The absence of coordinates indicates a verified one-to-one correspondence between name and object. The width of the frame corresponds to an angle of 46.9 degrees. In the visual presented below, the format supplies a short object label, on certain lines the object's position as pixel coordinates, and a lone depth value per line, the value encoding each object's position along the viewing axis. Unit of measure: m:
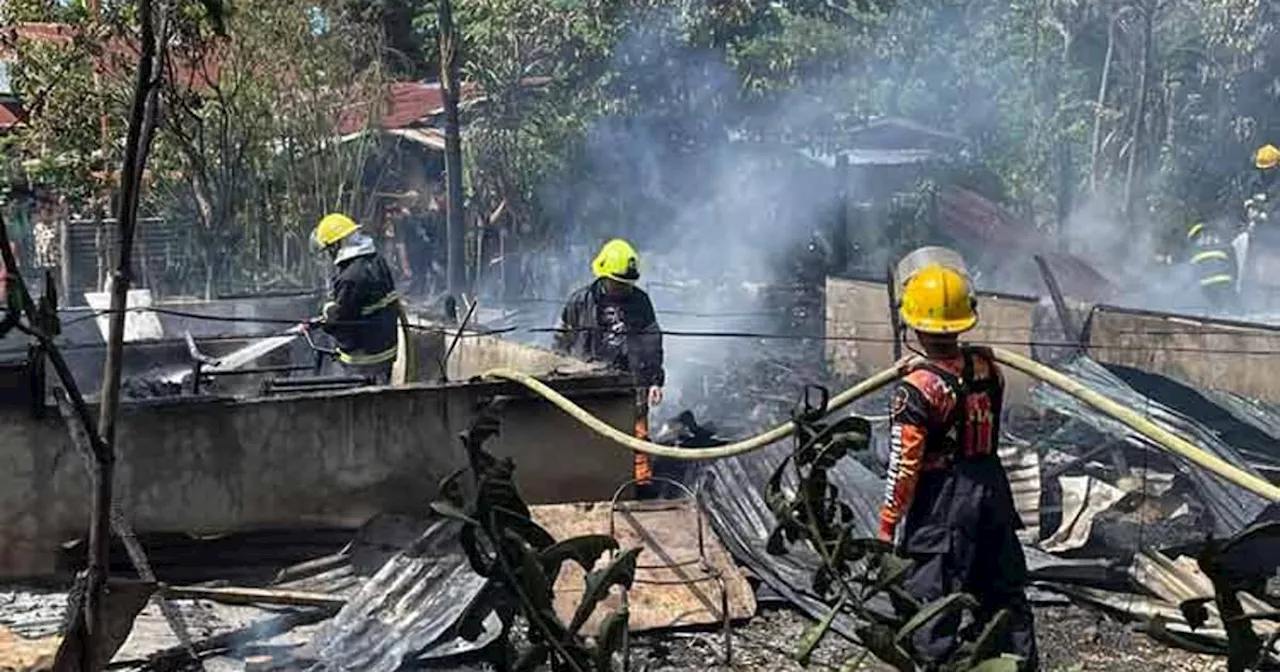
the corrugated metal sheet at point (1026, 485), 7.87
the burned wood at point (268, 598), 6.33
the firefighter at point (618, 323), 8.72
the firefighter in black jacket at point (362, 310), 8.62
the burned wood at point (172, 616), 5.82
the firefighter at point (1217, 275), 12.73
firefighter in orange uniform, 4.97
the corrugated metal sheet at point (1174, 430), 7.70
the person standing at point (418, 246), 20.48
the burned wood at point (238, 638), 5.79
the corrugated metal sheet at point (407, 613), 5.97
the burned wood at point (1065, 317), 10.54
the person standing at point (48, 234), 19.81
